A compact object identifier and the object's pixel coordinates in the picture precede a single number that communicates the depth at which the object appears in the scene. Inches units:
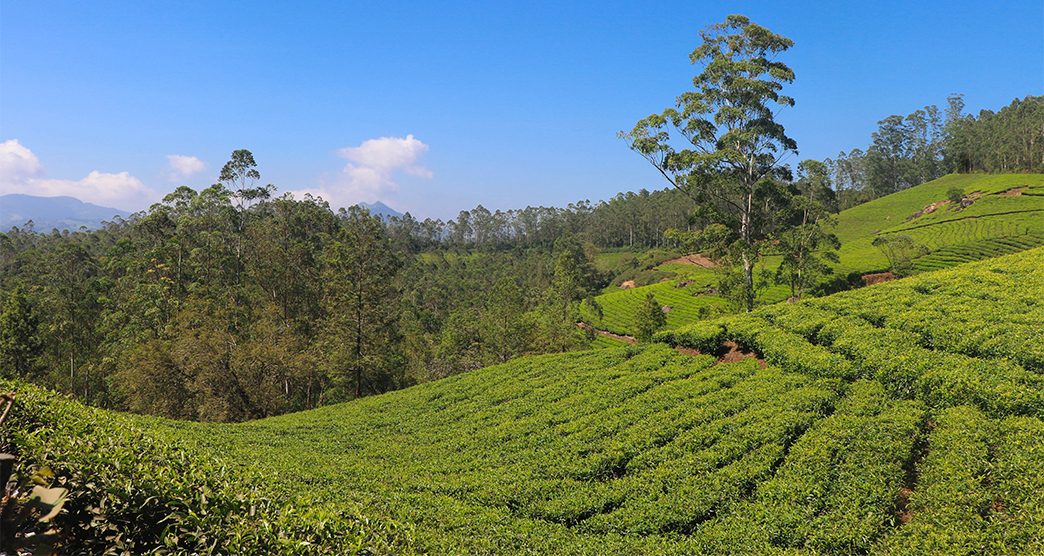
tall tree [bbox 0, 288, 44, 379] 1147.9
